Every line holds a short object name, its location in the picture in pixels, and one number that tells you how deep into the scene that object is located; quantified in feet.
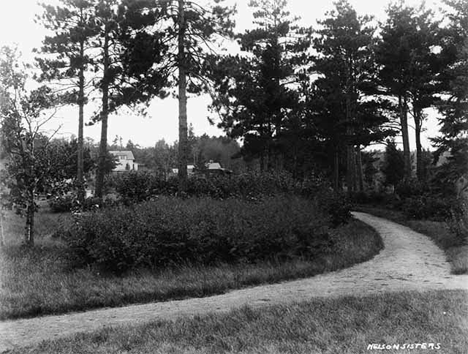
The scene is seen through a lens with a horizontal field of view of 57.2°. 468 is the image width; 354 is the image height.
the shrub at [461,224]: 37.52
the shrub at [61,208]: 79.41
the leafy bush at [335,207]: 53.31
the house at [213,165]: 288.00
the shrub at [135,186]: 64.88
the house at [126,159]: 319.10
